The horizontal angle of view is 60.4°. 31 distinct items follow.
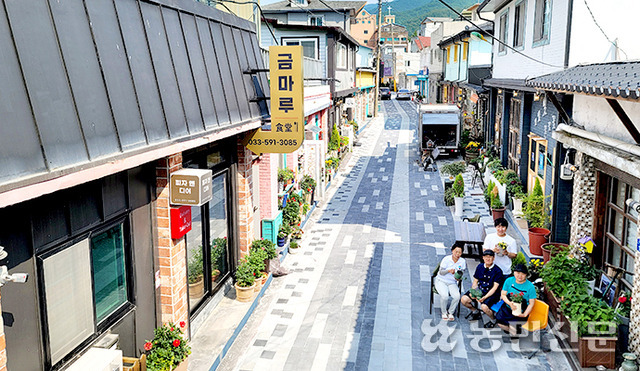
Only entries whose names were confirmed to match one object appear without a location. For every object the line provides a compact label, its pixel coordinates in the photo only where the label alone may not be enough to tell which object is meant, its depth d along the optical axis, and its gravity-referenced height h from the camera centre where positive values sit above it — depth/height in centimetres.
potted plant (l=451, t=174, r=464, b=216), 1720 -318
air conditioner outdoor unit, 565 -275
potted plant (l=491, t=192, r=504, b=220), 1630 -343
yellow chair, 855 -352
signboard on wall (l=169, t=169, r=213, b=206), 735 -124
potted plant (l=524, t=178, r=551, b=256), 1288 -312
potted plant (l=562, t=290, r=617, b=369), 757 -333
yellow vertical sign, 936 -22
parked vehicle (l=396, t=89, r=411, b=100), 8135 -28
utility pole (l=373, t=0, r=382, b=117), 5156 -6
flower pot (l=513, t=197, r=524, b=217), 1543 -326
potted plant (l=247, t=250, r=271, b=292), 1047 -322
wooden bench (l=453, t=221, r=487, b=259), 1220 -321
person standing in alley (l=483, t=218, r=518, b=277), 1030 -290
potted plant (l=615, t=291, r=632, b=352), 789 -329
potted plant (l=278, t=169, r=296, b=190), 1451 -220
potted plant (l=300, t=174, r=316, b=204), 1745 -295
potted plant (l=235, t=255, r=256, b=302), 1013 -347
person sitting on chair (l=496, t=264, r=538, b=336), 869 -330
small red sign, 760 -176
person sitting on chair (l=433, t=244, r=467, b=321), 979 -338
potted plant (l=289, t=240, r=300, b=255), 1351 -377
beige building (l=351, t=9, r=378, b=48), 10957 +1388
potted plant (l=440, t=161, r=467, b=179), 2162 -300
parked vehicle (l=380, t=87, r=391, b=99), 8056 -24
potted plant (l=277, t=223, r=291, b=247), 1297 -331
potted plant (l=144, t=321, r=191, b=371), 703 -329
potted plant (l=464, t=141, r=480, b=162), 2571 -274
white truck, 2736 -180
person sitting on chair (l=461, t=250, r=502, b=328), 939 -336
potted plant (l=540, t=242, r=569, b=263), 1124 -326
